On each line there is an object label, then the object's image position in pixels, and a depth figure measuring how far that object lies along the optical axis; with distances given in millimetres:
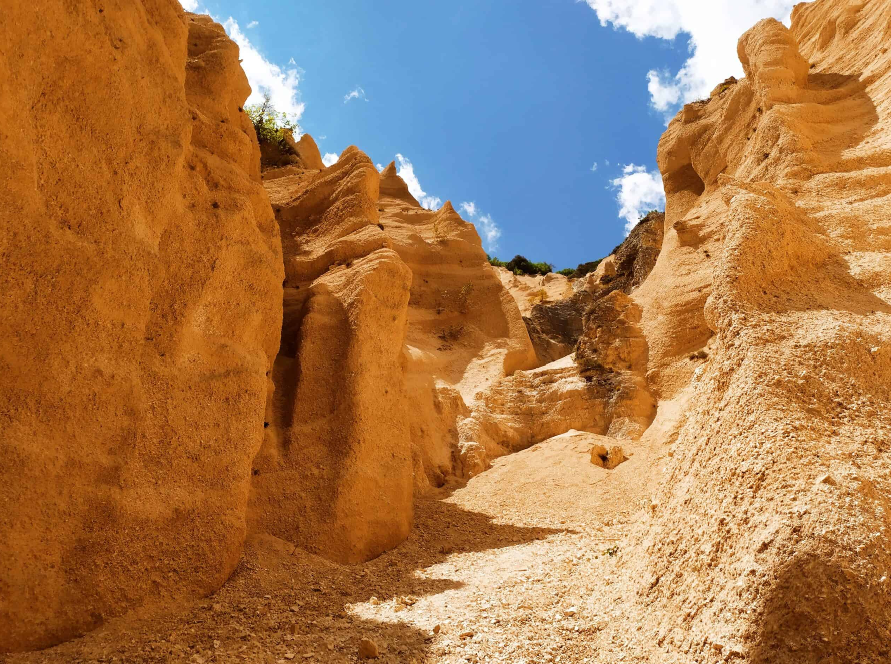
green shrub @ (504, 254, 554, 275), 32344
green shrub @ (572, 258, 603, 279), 32531
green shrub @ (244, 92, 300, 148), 13578
